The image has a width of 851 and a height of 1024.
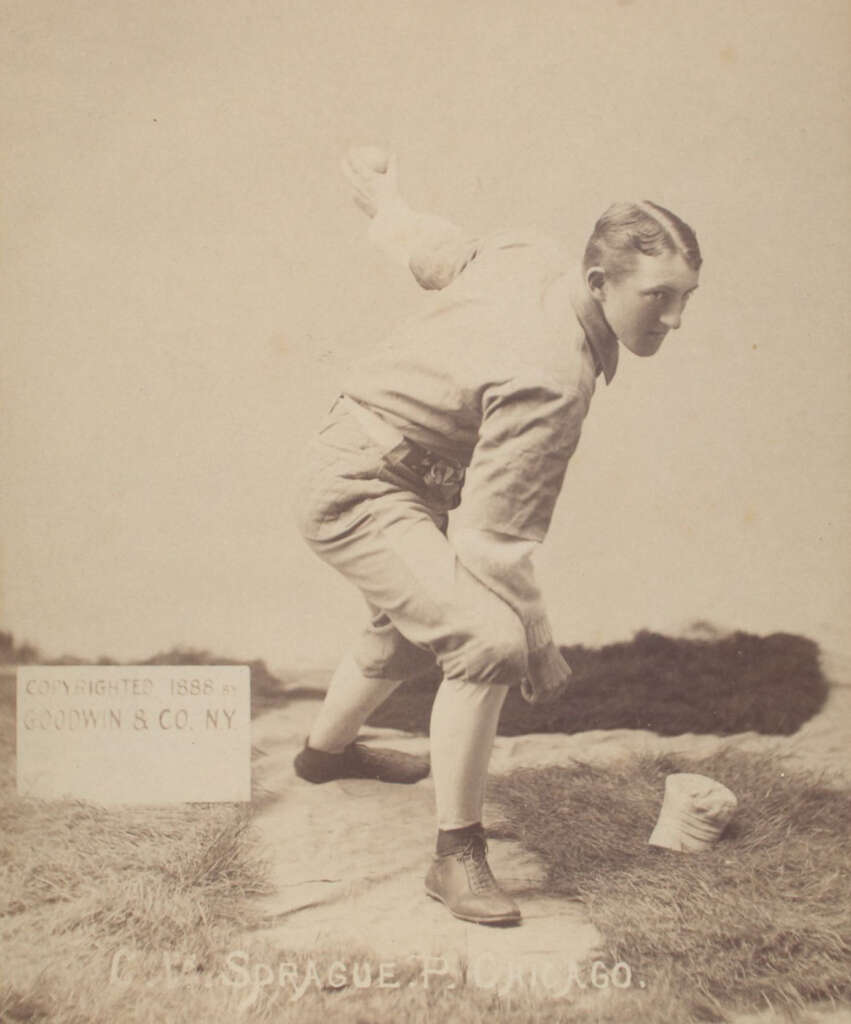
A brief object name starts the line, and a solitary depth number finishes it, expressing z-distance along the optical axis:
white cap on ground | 1.84
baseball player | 1.70
